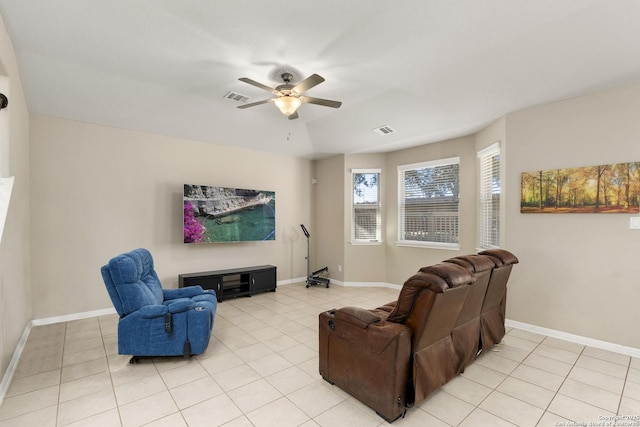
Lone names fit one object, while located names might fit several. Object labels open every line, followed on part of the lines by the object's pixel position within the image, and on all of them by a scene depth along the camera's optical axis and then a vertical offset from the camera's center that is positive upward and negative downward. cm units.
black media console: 487 -117
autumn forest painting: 313 +23
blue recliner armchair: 286 -103
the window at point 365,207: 621 +10
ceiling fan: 302 +121
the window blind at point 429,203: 521 +14
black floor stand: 615 -134
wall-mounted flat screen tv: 486 -3
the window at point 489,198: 430 +19
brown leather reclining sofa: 205 -97
